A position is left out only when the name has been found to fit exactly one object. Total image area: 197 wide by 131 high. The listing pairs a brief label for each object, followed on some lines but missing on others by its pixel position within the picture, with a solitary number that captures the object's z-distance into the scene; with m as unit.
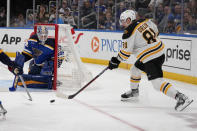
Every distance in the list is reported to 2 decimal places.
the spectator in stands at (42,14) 14.94
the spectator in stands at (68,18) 14.02
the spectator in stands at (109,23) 12.64
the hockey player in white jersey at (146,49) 5.79
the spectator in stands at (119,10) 12.34
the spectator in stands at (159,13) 10.62
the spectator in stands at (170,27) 10.06
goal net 7.45
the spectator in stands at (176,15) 9.93
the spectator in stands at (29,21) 15.42
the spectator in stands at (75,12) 13.95
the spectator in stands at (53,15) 14.67
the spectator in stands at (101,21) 12.97
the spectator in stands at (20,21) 15.90
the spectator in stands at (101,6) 13.13
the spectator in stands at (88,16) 13.30
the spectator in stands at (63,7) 14.41
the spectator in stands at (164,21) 10.39
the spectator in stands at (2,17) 16.29
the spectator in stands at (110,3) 12.73
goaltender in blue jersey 7.42
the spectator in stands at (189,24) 9.41
